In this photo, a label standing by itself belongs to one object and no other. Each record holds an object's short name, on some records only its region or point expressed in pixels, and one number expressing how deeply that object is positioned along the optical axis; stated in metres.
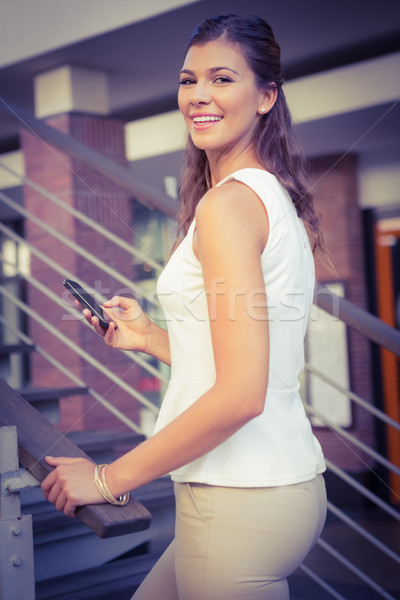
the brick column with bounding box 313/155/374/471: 9.68
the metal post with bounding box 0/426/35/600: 1.99
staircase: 2.80
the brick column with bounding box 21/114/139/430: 7.62
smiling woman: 1.71
